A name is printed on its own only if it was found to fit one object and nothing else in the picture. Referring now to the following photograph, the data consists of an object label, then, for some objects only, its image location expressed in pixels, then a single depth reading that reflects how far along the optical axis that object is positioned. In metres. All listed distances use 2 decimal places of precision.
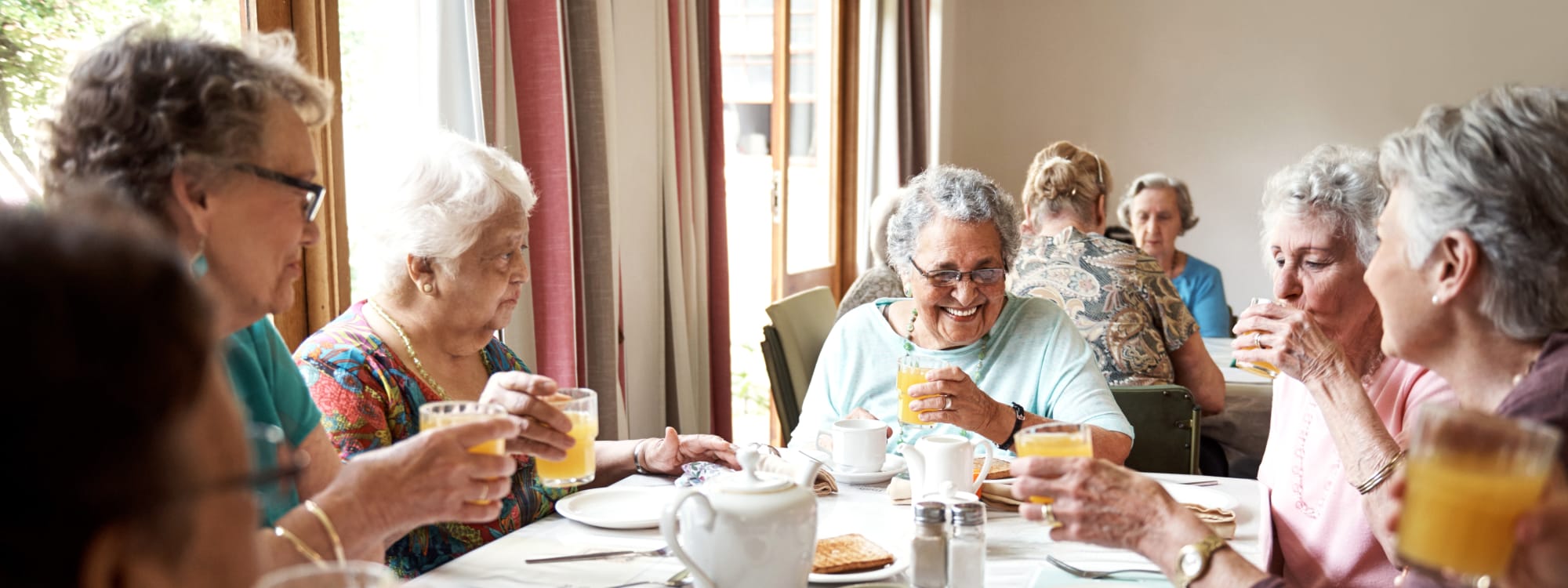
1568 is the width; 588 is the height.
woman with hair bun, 3.10
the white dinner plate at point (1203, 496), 1.86
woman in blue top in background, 4.73
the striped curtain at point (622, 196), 2.92
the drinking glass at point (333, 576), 0.86
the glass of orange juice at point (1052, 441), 1.47
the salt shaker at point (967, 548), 1.45
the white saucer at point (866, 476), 2.03
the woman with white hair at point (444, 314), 1.93
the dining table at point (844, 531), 1.54
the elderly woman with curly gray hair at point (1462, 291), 1.20
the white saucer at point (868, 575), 1.50
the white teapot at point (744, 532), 1.38
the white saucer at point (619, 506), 1.75
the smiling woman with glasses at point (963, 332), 2.41
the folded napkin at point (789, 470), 1.85
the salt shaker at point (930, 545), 1.47
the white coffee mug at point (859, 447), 2.04
